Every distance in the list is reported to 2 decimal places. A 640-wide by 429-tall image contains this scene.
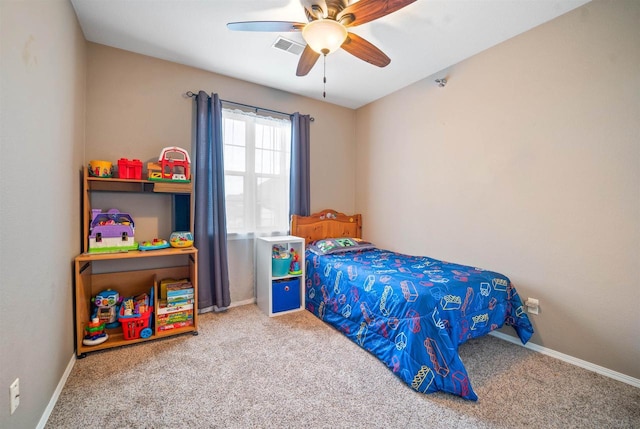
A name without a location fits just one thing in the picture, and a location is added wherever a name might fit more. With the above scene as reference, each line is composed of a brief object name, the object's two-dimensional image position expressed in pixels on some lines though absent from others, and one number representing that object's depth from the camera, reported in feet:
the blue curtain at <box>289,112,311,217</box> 11.41
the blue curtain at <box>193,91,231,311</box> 9.37
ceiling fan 5.45
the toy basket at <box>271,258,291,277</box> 9.67
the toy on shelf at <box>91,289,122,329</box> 7.48
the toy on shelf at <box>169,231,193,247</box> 8.31
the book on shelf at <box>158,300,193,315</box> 7.78
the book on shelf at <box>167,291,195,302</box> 7.91
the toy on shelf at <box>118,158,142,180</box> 7.80
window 10.30
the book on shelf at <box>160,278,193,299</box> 8.21
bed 5.74
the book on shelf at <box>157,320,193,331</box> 7.80
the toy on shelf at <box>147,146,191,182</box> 8.21
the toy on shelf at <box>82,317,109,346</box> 6.89
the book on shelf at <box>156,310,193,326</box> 7.76
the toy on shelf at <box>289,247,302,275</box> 10.07
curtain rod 9.46
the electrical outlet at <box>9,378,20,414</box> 3.60
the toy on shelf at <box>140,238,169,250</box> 7.82
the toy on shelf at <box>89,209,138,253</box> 7.36
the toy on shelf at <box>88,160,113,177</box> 7.54
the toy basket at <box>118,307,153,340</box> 7.31
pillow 10.57
